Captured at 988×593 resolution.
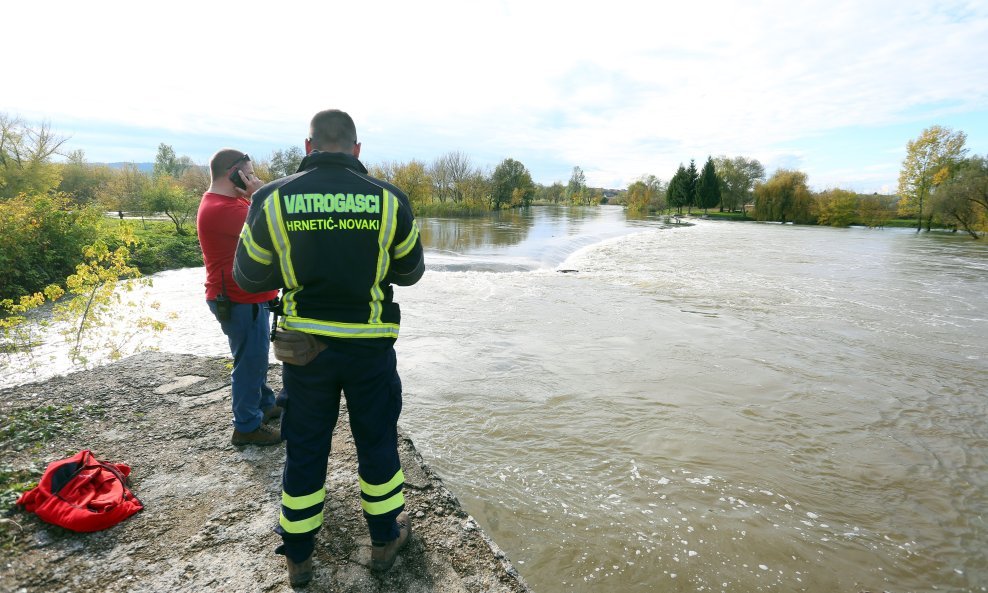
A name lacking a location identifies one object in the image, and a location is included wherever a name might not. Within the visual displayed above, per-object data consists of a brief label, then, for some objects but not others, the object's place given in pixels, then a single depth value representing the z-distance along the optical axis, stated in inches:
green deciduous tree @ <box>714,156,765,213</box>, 2893.7
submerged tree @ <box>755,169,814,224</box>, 2242.9
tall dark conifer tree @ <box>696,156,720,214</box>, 2861.7
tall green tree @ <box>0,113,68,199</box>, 886.4
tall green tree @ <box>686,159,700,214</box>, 2974.9
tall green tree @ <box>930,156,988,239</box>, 1255.5
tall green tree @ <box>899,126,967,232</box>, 1642.5
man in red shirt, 124.2
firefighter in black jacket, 79.8
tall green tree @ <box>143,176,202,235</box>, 872.9
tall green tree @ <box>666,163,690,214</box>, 3016.7
